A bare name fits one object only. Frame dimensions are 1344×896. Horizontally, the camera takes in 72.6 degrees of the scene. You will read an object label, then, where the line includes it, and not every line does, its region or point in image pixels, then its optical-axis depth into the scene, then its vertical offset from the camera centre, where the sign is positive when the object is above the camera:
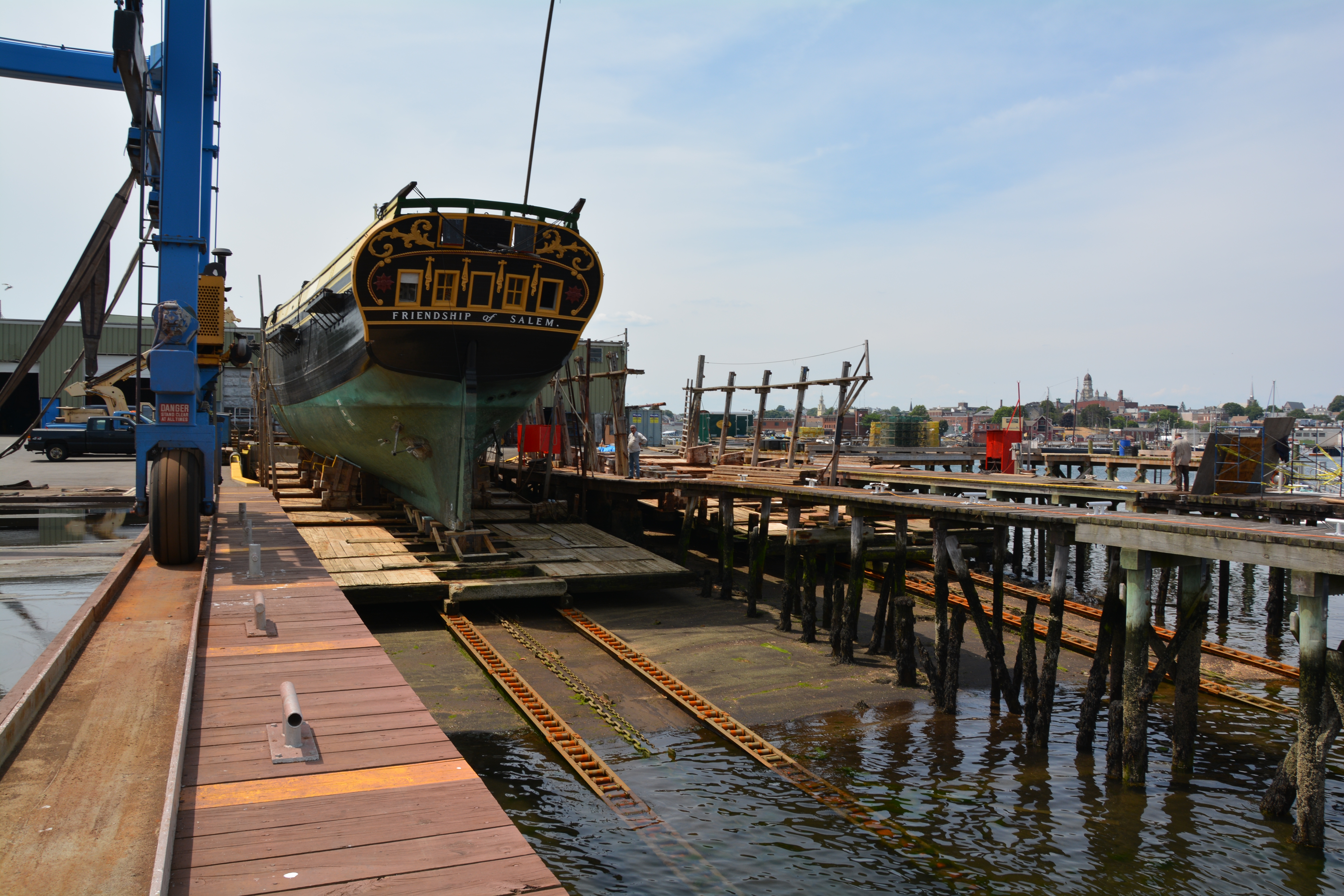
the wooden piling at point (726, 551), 15.05 -1.82
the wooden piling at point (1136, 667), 8.03 -1.84
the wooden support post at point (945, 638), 9.81 -2.06
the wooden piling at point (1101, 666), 8.80 -2.05
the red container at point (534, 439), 19.19 -0.11
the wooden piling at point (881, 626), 12.15 -2.39
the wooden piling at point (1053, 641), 8.84 -1.87
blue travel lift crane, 10.44 +1.95
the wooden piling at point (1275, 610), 14.27 -2.37
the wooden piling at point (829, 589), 12.98 -2.08
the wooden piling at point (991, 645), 9.76 -2.07
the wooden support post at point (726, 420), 21.95 +0.50
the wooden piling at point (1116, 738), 8.20 -2.55
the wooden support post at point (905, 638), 10.70 -2.23
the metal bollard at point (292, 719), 4.45 -1.44
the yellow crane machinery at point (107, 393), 37.34 +0.95
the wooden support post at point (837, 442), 16.38 +0.06
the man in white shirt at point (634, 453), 18.72 -0.32
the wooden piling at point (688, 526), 16.25 -1.54
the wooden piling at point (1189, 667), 8.15 -1.88
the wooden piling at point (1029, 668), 9.12 -2.21
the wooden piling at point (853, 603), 11.70 -2.00
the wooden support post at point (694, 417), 22.06 +0.59
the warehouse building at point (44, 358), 47.97 +3.01
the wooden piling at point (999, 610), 9.83 -1.78
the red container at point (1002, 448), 26.23 +0.14
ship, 13.39 +1.59
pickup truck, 35.28 -0.99
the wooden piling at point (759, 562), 14.04 -1.87
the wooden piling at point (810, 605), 12.56 -2.22
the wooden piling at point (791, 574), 13.29 -1.94
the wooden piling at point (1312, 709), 6.73 -1.81
